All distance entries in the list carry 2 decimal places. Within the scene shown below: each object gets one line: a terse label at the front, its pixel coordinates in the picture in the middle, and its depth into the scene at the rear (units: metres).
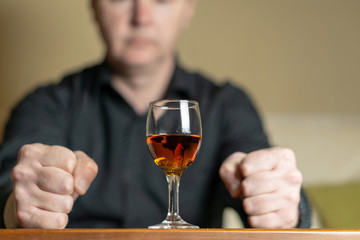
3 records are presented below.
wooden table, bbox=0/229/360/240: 0.56
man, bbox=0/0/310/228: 1.29
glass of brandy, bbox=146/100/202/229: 0.75
